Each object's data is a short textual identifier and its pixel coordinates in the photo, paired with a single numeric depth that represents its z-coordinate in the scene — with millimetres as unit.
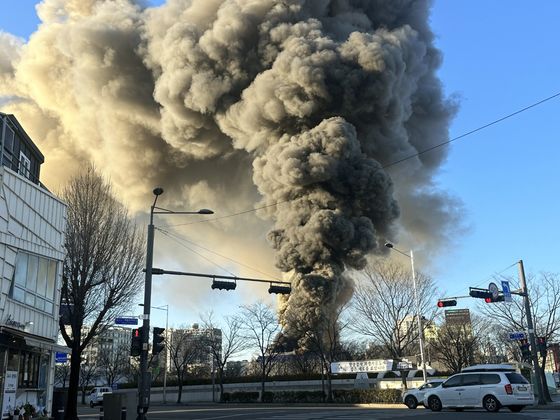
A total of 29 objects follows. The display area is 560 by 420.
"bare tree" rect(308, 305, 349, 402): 33969
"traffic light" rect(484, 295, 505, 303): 23522
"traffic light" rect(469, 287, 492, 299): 23625
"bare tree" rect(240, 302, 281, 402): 40312
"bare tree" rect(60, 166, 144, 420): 21219
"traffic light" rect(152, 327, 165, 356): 16297
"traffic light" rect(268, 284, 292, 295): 21386
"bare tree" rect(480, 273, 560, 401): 35312
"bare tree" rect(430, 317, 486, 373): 43438
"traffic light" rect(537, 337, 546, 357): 23359
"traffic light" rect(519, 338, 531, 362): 22767
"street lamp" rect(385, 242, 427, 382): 29872
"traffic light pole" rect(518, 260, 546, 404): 21989
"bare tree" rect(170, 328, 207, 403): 55088
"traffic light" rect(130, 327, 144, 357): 16606
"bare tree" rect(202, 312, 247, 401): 45638
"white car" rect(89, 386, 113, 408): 41656
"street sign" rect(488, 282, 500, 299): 23612
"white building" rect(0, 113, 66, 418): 13211
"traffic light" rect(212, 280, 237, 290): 19777
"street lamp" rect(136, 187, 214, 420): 15609
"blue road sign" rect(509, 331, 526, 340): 23250
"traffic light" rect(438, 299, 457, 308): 24812
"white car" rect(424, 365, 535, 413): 17031
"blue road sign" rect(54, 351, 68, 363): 22297
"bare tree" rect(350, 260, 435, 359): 37344
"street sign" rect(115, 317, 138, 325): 17734
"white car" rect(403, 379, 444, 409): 22891
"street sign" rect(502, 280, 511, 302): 23469
